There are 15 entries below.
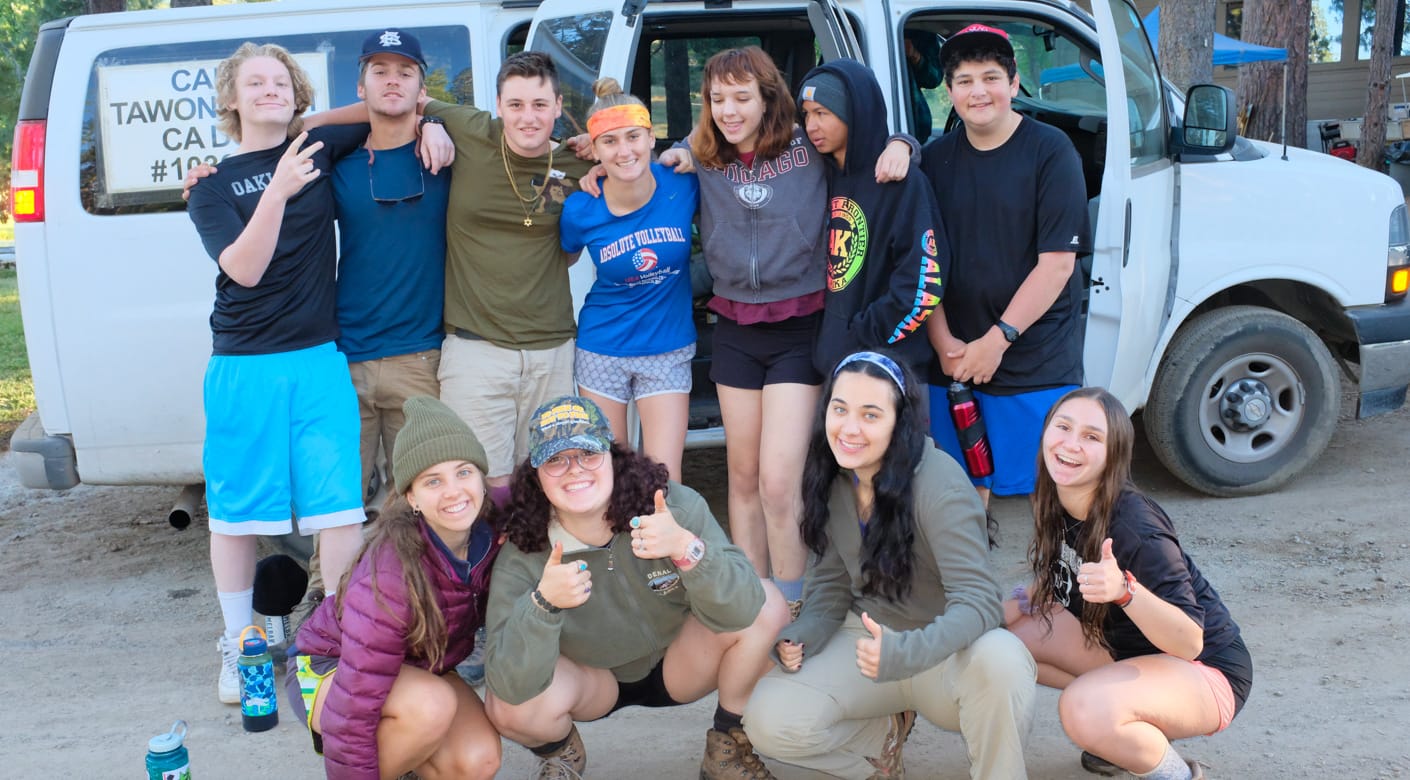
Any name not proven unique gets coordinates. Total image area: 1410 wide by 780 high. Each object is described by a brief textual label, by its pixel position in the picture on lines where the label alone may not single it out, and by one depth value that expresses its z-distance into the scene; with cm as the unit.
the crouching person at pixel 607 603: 268
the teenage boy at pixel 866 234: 345
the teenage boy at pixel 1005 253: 355
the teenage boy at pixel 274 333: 337
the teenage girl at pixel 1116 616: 262
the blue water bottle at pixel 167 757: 280
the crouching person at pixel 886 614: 266
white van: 421
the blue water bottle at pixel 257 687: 345
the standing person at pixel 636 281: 348
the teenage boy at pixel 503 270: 360
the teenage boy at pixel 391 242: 354
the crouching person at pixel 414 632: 266
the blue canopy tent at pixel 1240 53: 1128
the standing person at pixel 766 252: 349
